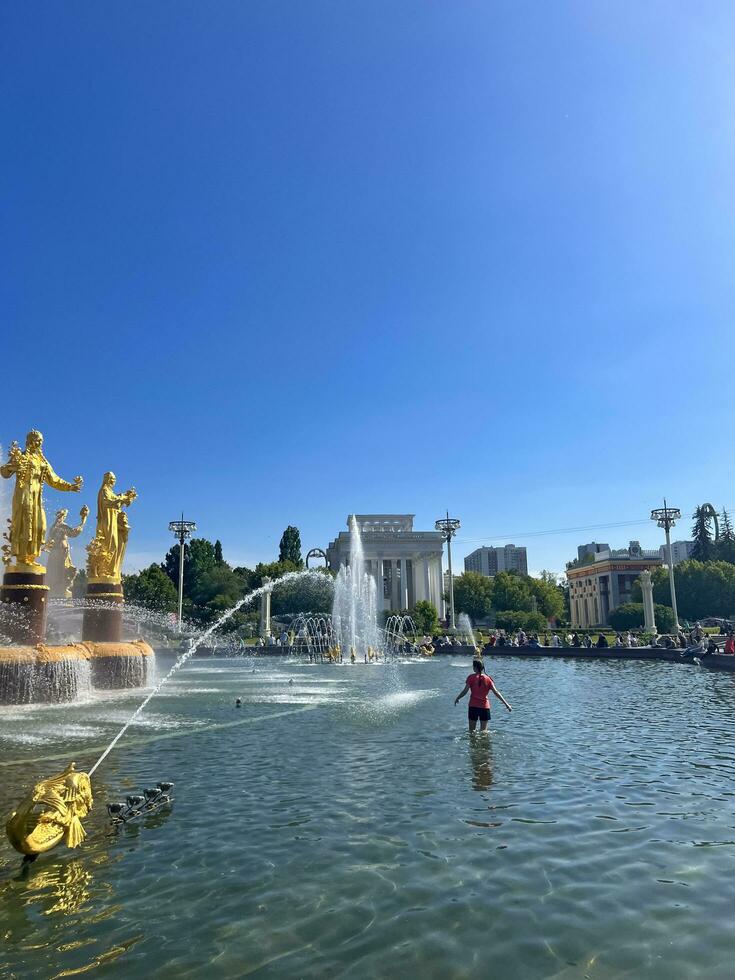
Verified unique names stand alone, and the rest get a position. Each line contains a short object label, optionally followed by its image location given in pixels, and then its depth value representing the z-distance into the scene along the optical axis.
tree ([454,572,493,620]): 104.62
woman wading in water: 13.45
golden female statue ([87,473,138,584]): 23.05
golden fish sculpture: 6.45
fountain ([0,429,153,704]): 17.64
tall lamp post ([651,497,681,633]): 58.09
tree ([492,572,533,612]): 101.50
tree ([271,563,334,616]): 80.75
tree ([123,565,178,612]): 77.88
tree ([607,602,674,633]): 63.78
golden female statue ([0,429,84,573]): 18.98
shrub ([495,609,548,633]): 67.25
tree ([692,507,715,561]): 109.00
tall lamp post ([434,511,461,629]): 71.81
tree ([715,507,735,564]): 106.25
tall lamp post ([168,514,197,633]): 66.81
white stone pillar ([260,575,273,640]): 66.27
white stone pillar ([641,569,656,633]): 53.91
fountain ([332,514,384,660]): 49.91
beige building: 114.44
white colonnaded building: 109.00
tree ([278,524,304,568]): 110.26
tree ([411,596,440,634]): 70.38
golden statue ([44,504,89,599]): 31.53
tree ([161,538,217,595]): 98.88
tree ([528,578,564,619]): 111.25
